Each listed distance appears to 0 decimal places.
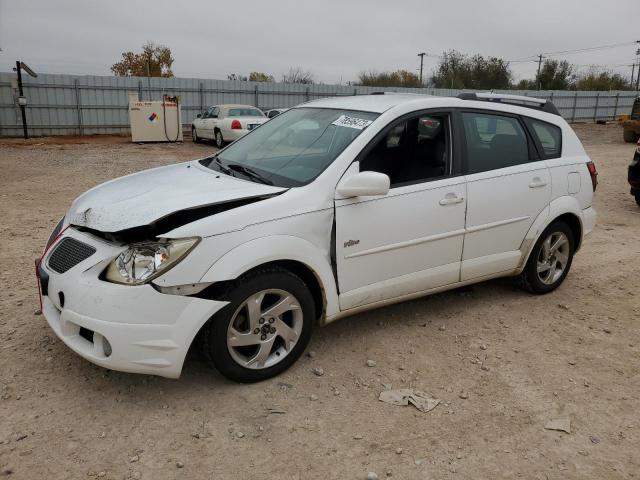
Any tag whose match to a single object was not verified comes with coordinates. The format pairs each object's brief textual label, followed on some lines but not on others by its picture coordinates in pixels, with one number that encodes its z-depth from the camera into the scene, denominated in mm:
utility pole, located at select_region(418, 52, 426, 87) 64775
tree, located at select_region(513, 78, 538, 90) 54062
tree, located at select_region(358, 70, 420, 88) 50106
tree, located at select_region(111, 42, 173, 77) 45406
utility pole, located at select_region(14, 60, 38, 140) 20156
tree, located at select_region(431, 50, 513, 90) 52219
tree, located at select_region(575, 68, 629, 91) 55281
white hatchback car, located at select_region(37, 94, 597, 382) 2932
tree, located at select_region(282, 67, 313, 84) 51775
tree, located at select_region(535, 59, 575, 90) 53500
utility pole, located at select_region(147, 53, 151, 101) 24011
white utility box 19828
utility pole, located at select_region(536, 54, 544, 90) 52803
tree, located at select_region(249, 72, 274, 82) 53241
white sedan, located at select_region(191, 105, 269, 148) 18375
